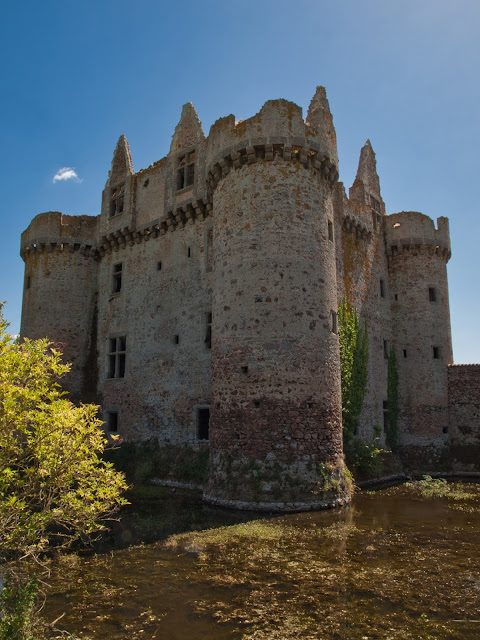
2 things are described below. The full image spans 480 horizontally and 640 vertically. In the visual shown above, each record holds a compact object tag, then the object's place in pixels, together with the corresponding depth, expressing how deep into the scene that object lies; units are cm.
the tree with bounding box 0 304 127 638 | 588
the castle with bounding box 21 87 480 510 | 1305
